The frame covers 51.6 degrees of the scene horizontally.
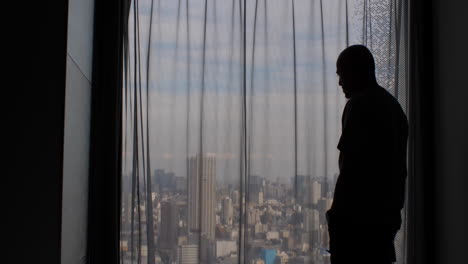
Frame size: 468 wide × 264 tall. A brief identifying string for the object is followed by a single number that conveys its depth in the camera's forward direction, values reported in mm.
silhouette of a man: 1722
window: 2762
